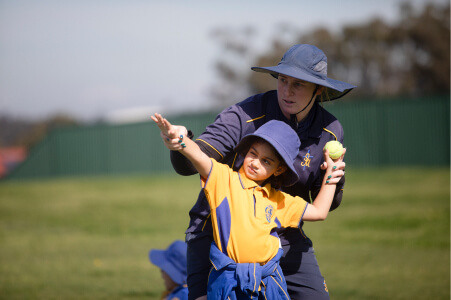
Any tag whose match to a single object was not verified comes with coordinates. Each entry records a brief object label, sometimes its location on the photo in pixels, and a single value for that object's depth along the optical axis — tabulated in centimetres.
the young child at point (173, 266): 1013
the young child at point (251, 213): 682
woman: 756
